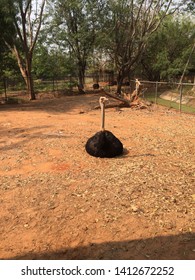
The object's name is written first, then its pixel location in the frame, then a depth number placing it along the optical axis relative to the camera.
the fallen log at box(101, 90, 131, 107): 10.84
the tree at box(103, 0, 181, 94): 14.90
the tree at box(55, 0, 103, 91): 16.90
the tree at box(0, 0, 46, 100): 11.45
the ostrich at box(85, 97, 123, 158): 4.99
